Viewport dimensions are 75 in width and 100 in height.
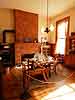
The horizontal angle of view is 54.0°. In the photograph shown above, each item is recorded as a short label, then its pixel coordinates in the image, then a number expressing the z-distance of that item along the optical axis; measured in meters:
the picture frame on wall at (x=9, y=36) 4.74
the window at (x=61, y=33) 4.79
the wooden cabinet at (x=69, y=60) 4.10
